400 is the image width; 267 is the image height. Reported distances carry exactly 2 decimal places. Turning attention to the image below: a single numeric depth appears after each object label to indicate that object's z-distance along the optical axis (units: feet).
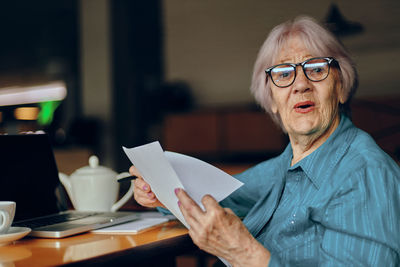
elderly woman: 3.17
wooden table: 2.91
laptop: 4.02
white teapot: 4.68
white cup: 3.34
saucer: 3.27
